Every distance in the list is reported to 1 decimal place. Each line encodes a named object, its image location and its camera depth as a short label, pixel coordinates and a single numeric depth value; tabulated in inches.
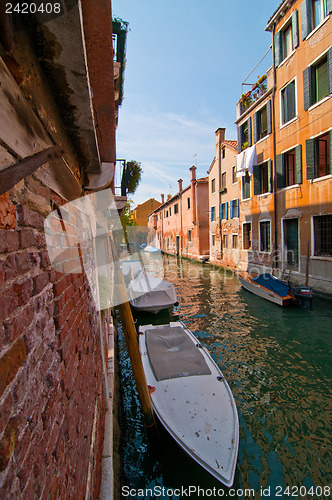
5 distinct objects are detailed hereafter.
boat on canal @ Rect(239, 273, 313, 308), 353.1
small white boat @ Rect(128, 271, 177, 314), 358.0
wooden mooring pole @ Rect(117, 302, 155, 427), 121.5
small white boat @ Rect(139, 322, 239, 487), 119.2
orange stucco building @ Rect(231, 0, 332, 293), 376.5
